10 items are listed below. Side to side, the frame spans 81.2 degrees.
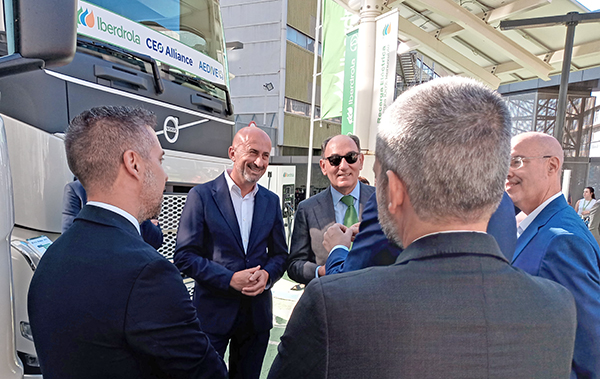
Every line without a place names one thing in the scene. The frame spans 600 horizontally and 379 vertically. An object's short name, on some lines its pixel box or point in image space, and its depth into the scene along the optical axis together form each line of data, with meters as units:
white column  5.37
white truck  1.13
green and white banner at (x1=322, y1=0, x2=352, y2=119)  6.40
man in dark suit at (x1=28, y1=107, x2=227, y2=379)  1.02
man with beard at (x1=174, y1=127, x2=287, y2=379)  2.09
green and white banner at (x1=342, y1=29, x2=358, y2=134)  5.67
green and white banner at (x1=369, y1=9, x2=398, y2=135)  5.05
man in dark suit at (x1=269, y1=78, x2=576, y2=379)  0.70
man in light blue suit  1.29
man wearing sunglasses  2.19
